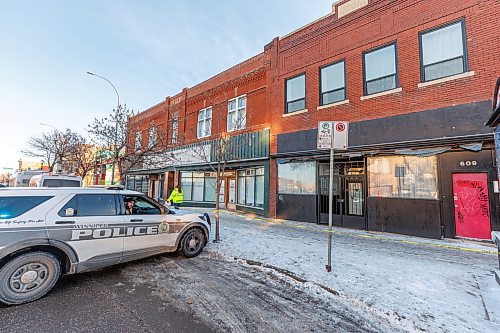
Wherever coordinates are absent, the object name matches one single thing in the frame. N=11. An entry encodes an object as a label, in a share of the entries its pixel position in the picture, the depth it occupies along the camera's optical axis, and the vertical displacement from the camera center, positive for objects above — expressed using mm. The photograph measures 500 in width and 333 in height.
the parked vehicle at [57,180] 11875 +176
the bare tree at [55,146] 26766 +4303
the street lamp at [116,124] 12219 +3142
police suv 3932 -909
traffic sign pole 5342 -1393
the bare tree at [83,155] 21275 +2546
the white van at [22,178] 20250 +401
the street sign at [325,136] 5527 +1161
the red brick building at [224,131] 15062 +3476
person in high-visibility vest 12414 -570
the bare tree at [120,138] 12602 +2490
